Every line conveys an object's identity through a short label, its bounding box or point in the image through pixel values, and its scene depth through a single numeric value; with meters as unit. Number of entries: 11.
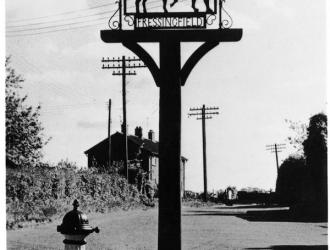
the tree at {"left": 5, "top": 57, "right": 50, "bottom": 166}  21.70
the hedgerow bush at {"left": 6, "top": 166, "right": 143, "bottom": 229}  18.92
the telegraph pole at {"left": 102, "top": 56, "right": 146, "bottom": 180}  31.67
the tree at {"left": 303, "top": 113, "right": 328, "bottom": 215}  25.56
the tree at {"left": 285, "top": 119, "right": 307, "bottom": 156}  33.60
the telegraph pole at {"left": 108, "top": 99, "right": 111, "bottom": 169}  37.14
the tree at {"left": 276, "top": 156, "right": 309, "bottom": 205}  34.77
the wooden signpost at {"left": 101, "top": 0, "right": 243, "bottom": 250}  6.38
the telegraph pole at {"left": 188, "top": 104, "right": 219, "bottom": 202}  45.34
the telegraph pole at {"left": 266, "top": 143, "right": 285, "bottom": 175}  62.74
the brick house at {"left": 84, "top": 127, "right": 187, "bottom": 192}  52.03
